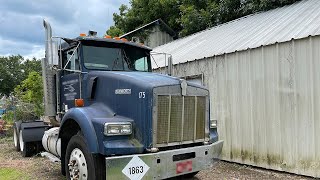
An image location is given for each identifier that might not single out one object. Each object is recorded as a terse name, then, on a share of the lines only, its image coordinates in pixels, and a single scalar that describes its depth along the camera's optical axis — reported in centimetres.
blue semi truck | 353
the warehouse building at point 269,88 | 482
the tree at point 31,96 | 1101
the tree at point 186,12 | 1208
